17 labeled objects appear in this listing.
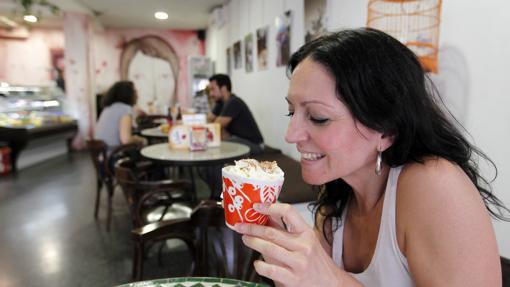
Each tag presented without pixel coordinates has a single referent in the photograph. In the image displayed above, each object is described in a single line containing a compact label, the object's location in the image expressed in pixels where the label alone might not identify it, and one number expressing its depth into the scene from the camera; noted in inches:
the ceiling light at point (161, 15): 354.6
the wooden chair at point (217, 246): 61.2
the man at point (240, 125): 179.2
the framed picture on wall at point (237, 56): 274.9
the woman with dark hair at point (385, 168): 31.4
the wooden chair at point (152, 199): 95.7
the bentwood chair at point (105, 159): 146.1
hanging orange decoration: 82.5
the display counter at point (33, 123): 257.0
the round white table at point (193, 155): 111.9
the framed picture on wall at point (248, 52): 240.8
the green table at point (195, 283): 41.4
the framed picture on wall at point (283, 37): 172.4
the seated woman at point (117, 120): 175.3
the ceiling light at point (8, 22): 341.1
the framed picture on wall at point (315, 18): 137.6
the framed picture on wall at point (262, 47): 208.7
